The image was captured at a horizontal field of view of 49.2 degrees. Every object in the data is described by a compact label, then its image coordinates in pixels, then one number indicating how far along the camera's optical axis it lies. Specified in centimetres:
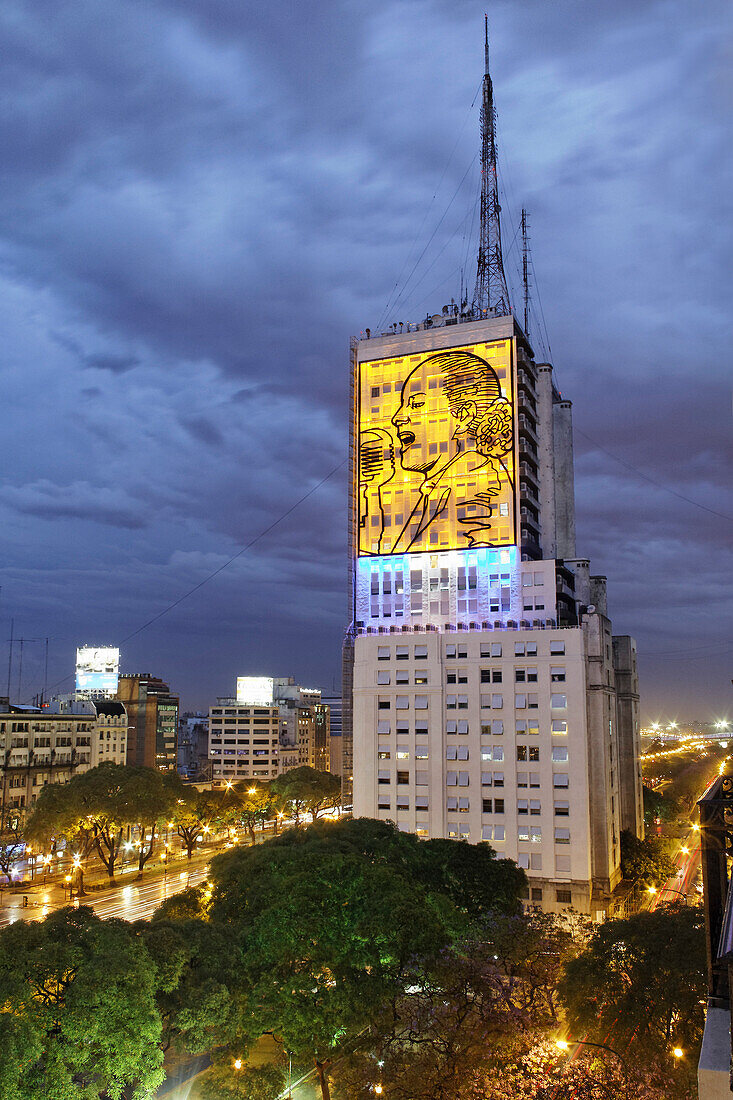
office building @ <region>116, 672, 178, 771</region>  18762
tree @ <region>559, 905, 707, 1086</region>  3366
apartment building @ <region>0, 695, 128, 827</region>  12912
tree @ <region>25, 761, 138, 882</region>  8869
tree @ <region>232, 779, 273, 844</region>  12025
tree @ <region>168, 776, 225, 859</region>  10656
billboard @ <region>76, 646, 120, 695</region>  18625
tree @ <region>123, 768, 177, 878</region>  9325
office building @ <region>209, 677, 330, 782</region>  18762
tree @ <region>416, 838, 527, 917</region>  5653
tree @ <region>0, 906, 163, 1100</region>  2956
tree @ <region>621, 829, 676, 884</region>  8594
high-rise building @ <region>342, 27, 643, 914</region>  8344
